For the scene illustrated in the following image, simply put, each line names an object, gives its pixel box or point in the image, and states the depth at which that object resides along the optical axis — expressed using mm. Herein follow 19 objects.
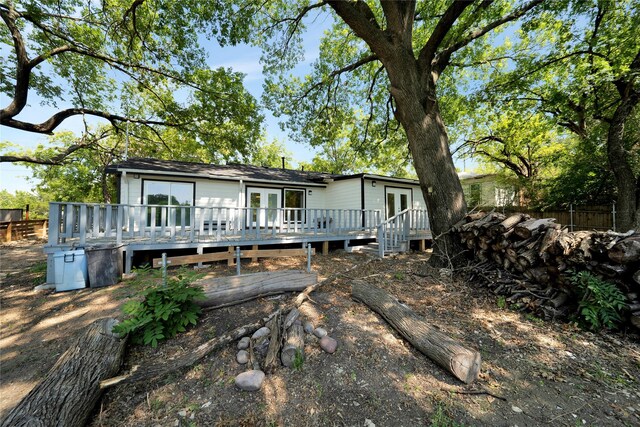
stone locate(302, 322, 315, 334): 2885
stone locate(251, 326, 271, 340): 2758
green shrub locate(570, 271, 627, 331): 2830
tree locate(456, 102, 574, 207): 13375
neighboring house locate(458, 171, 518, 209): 17578
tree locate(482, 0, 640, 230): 7250
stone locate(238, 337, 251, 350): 2637
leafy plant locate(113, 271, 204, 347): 2636
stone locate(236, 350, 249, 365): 2467
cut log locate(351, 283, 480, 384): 2258
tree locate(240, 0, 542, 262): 5262
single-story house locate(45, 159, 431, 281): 5844
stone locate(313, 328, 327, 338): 2812
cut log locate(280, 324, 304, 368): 2459
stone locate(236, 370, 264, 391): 2172
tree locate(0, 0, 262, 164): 8086
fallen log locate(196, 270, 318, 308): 3467
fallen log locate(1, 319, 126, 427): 1768
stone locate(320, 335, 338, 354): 2619
